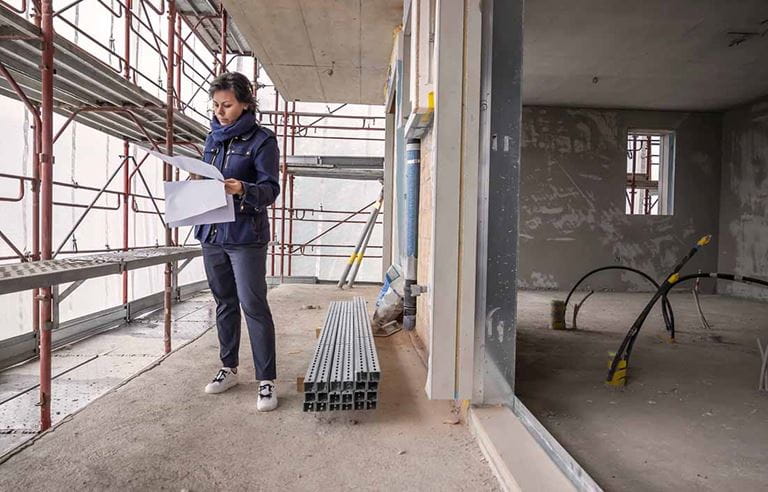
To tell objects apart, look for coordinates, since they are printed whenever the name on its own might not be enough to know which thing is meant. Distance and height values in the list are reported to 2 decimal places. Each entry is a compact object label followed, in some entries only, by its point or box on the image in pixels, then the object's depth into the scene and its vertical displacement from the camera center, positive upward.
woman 1.89 +0.05
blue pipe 3.14 +0.10
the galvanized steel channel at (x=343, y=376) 1.77 -0.58
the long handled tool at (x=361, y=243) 6.24 -0.17
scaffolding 2.35 +0.96
